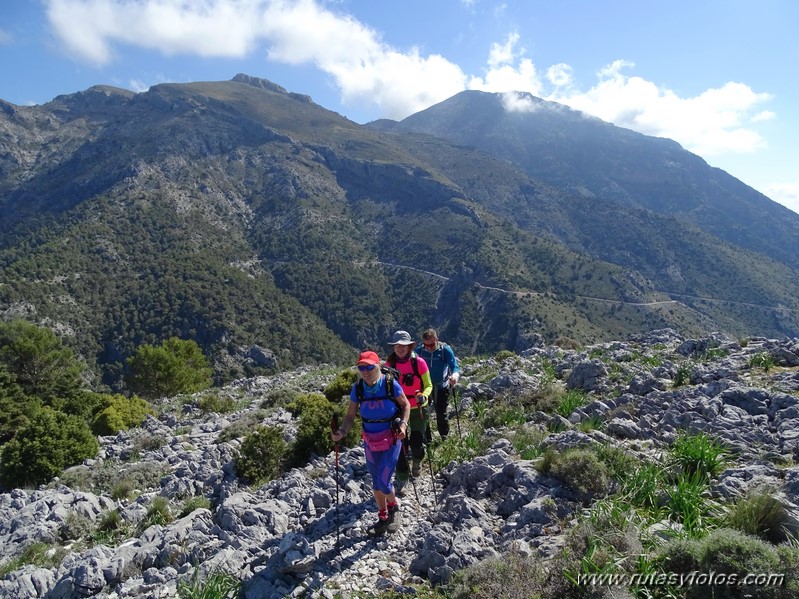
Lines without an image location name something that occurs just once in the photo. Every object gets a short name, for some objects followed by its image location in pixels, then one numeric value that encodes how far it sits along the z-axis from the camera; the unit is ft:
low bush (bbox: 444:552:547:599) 13.48
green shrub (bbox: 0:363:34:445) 65.21
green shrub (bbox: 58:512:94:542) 23.53
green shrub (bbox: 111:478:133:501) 28.22
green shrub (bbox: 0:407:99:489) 32.99
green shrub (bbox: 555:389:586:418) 31.45
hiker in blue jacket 27.73
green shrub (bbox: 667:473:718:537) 15.14
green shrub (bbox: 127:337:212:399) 99.71
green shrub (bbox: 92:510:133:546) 22.60
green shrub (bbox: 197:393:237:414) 56.65
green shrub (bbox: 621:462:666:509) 17.57
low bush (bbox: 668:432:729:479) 19.16
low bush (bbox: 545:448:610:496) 19.51
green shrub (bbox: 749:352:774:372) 35.86
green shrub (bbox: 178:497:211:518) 24.07
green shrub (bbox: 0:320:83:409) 79.92
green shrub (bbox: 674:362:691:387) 35.19
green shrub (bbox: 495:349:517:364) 64.96
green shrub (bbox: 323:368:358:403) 49.90
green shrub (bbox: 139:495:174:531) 23.44
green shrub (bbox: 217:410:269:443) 38.09
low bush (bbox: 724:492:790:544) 13.88
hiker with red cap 18.98
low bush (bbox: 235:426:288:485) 28.32
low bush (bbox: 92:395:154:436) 48.01
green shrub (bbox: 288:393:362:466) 29.91
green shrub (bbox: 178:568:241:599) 15.72
